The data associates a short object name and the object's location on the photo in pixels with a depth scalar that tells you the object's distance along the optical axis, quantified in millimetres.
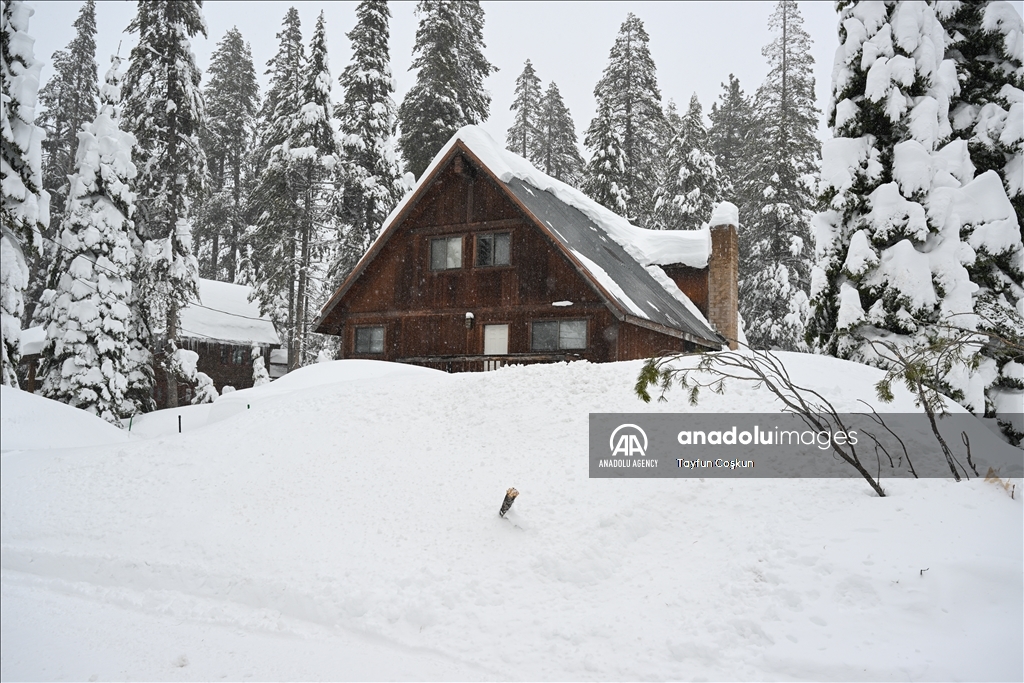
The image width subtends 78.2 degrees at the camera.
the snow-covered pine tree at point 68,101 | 33844
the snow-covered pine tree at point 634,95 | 34469
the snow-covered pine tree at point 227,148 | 43344
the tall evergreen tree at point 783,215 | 28859
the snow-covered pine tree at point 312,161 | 26156
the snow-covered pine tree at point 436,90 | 28078
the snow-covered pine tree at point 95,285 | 18328
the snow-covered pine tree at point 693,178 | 32312
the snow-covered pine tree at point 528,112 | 44469
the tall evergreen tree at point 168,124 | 22484
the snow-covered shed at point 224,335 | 31516
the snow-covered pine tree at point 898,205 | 10180
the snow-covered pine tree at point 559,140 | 44156
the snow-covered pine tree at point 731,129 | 43094
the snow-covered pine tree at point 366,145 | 26297
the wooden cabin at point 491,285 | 15984
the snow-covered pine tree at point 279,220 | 26703
